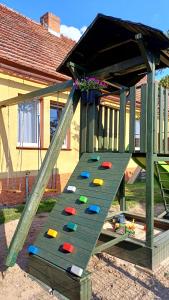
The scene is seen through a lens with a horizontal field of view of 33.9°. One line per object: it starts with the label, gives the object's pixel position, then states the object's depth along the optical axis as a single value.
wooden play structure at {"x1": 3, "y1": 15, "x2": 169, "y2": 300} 3.30
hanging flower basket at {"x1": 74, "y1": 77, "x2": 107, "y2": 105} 4.44
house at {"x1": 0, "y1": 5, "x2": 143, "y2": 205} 8.05
